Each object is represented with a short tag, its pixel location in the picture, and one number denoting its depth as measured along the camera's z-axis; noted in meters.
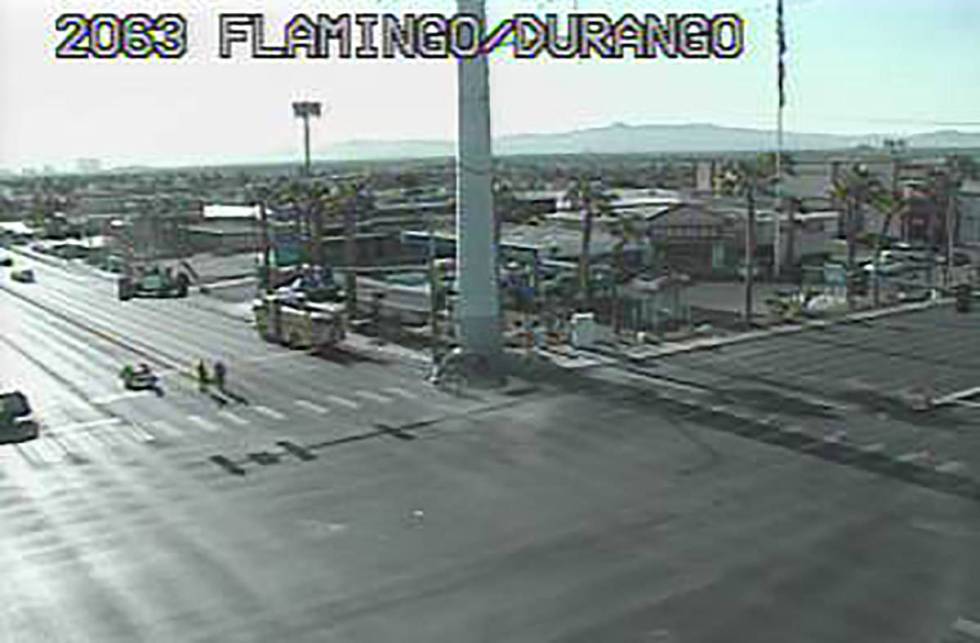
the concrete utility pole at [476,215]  50.03
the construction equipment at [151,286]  80.75
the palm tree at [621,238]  67.92
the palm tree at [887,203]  80.62
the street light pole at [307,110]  88.50
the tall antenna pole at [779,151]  63.78
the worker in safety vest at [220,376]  46.12
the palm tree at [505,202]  99.77
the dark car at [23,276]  95.62
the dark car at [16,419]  39.16
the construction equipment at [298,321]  55.00
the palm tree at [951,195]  77.86
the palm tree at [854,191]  75.50
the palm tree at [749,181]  62.28
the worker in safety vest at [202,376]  46.44
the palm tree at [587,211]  67.31
